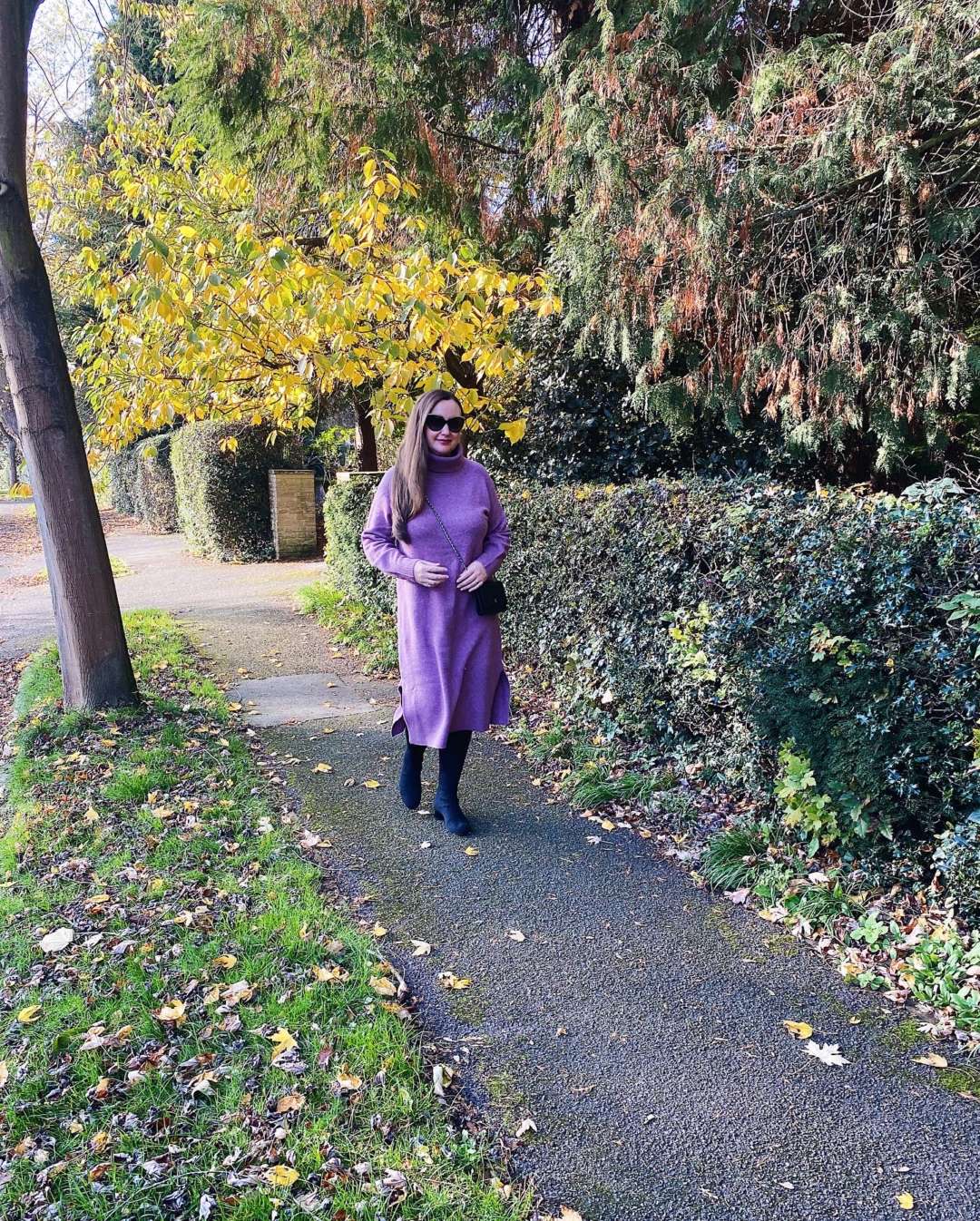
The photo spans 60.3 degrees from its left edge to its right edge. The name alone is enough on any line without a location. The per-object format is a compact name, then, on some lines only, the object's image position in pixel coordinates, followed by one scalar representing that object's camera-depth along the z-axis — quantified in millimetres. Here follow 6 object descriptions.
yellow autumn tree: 5586
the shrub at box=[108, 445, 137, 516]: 26641
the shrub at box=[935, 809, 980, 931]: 2787
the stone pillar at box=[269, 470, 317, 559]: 15031
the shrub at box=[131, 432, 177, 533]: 22438
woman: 3674
